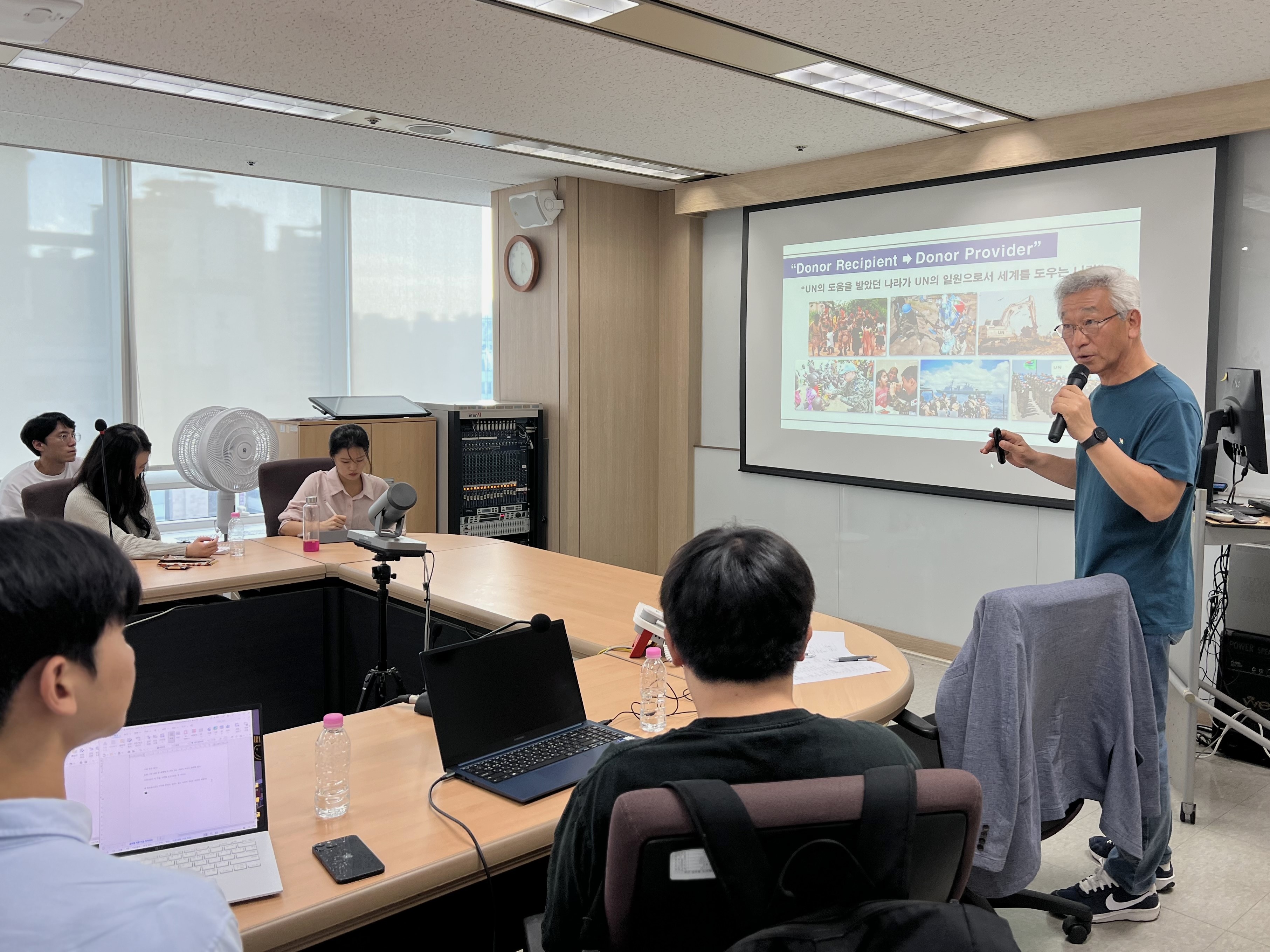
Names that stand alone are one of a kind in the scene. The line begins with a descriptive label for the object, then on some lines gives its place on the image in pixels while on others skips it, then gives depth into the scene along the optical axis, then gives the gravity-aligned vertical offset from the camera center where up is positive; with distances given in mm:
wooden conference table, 1402 -707
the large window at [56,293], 5586 +579
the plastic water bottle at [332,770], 1633 -665
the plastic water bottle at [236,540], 4008 -640
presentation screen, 4250 +475
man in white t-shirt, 4660 -289
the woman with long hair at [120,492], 3652 -384
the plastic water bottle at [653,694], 2068 -656
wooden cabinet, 5680 -322
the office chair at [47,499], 4047 -449
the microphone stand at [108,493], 3668 -382
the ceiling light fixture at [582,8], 3172 +1280
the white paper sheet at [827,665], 2385 -672
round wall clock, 6324 +876
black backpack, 981 -518
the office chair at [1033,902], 2432 -1283
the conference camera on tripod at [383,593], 2824 -588
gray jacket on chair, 2047 -701
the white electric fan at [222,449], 4555 -262
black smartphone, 1433 -704
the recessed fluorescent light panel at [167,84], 3871 +1312
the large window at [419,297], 6859 +722
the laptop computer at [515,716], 1791 -628
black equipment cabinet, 6012 -476
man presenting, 2398 -193
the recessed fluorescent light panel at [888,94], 3885 +1311
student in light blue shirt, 756 -314
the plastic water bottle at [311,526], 4129 -574
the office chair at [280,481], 4531 -410
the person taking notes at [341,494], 4422 -456
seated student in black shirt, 1138 -393
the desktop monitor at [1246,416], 3414 -43
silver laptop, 1413 -605
